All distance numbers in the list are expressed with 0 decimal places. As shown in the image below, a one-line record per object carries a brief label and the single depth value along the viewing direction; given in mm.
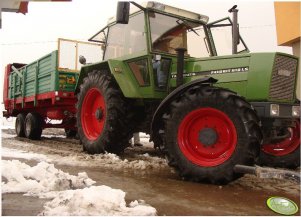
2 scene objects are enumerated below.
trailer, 7906
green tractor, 3977
